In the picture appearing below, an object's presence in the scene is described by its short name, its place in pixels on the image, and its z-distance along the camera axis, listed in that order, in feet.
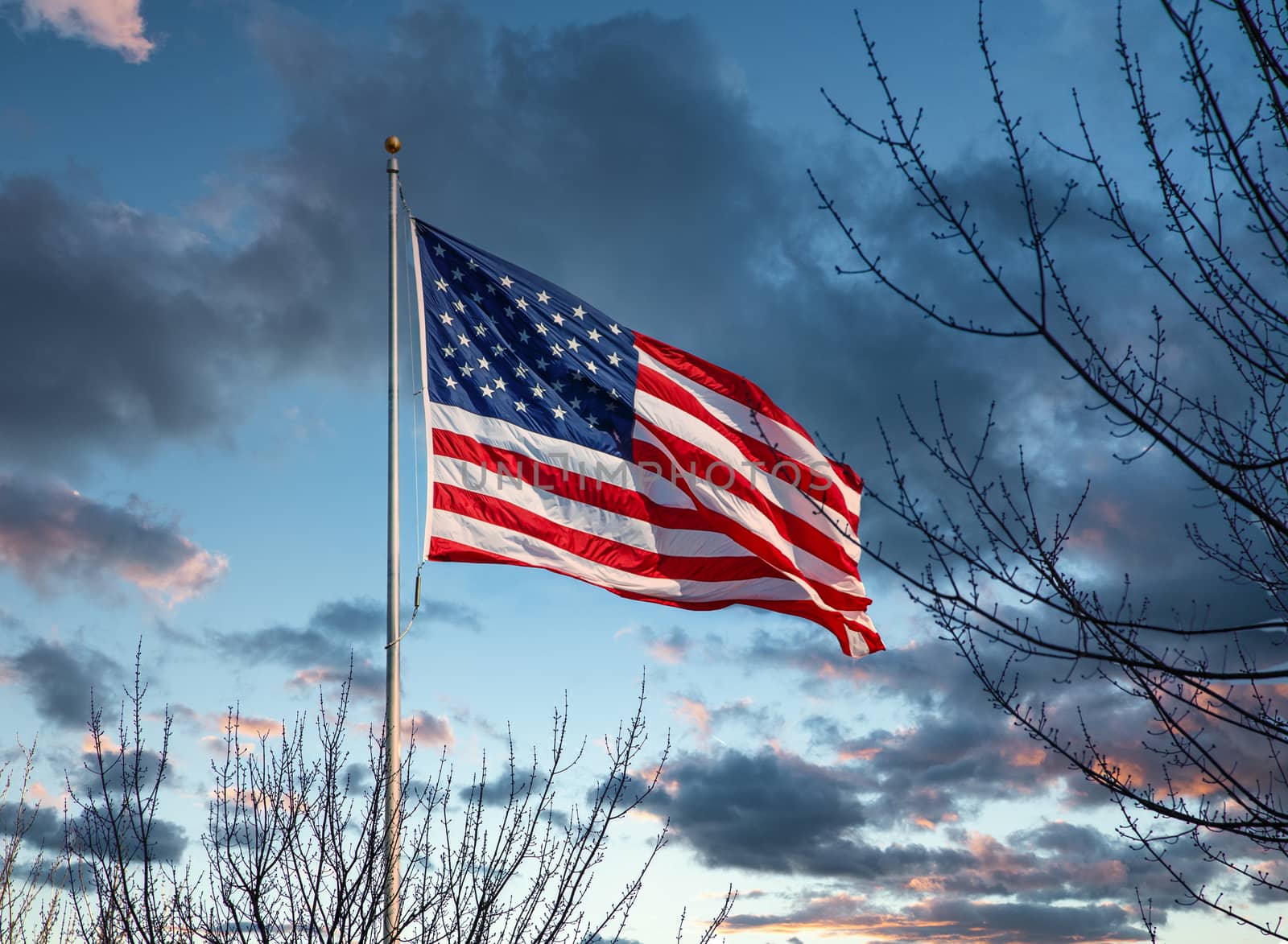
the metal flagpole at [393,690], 29.22
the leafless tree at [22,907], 47.55
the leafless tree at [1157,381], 17.10
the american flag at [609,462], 36.63
